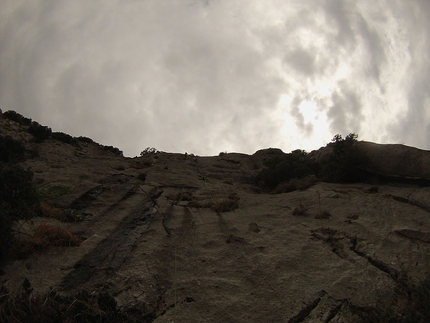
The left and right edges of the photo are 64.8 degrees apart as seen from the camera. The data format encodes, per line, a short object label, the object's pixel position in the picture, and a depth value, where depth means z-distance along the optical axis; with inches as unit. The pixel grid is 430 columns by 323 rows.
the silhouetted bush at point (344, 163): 630.5
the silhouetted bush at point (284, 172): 772.0
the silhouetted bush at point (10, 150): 764.0
